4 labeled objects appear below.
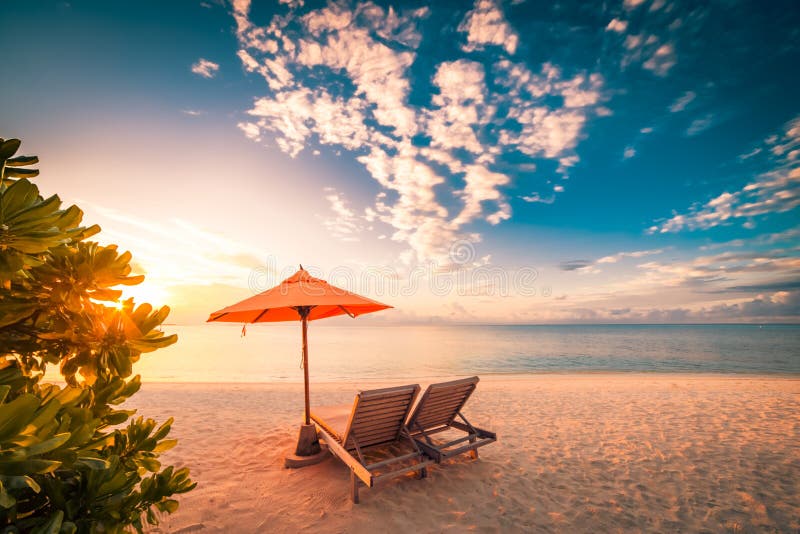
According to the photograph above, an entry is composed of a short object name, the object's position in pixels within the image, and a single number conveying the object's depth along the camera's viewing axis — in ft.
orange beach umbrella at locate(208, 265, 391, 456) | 12.78
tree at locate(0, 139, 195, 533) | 2.93
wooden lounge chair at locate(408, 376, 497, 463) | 13.49
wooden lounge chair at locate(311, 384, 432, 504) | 11.75
